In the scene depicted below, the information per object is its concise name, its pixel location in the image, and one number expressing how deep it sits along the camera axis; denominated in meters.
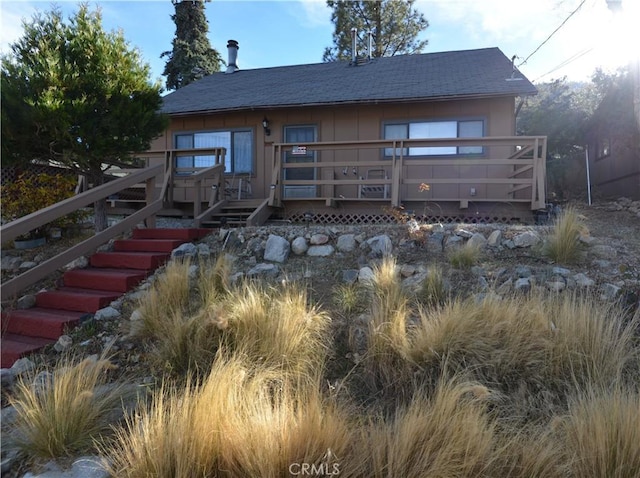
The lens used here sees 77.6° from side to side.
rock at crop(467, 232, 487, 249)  5.03
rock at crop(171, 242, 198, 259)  5.48
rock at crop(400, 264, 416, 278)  4.58
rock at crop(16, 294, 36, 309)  4.63
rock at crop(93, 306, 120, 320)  4.34
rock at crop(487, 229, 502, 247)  5.09
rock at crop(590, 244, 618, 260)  4.65
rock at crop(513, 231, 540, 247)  5.00
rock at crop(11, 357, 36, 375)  3.57
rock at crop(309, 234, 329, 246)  5.48
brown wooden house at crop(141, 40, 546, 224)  7.49
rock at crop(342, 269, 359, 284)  4.58
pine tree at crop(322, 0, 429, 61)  22.47
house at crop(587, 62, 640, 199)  11.01
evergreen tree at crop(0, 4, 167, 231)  5.03
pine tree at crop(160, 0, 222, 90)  22.84
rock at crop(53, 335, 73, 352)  3.96
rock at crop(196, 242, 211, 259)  5.54
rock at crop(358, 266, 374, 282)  4.37
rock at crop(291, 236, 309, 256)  5.45
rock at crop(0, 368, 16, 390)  3.38
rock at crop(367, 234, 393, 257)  5.14
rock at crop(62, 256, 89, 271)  5.44
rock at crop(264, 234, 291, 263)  5.31
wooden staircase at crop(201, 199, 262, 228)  7.59
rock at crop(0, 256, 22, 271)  5.76
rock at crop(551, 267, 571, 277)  4.25
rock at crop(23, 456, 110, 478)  2.04
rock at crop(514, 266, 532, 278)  4.30
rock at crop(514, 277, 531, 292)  4.01
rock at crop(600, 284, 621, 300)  3.80
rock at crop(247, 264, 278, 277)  4.82
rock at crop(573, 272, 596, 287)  4.02
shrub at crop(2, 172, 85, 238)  6.38
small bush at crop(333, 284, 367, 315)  3.88
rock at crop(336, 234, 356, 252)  5.37
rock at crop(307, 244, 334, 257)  5.36
